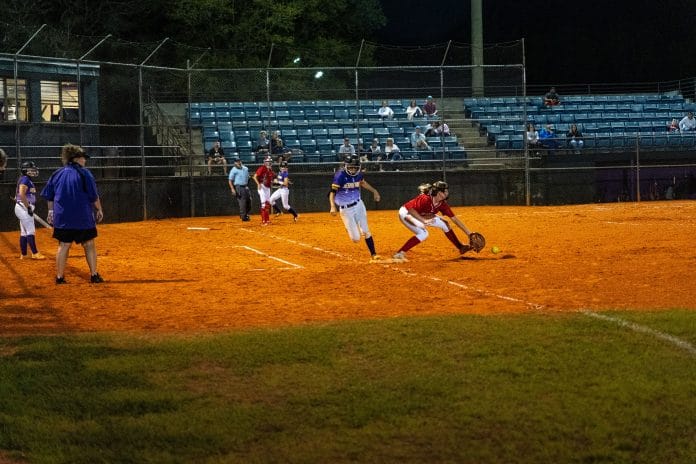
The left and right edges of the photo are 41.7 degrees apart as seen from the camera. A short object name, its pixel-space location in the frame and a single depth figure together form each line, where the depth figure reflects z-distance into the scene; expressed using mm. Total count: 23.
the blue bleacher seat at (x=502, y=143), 33750
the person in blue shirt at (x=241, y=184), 25938
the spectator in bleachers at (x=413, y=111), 33500
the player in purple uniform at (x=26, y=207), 16297
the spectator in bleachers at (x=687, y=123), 35531
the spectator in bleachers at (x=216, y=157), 30109
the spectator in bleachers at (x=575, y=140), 33500
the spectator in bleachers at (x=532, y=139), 32781
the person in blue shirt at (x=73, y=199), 12789
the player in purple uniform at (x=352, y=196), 15781
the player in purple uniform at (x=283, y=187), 25859
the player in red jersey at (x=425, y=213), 15227
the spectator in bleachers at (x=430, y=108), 33372
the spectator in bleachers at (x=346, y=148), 31025
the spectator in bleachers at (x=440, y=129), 32388
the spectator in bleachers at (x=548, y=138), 33000
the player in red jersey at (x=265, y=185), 24938
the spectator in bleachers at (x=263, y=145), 30891
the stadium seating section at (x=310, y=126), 32156
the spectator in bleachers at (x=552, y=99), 37844
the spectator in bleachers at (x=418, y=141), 32394
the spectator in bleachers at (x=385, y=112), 34031
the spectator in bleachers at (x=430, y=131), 33062
